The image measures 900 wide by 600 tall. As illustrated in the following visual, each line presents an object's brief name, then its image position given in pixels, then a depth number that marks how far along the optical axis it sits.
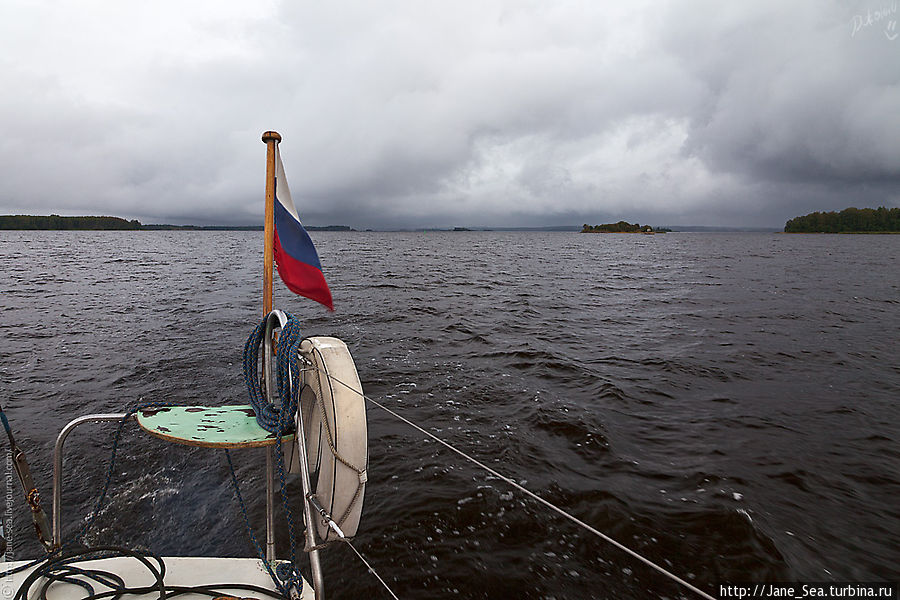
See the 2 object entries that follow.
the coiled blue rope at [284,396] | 3.10
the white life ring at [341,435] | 2.94
